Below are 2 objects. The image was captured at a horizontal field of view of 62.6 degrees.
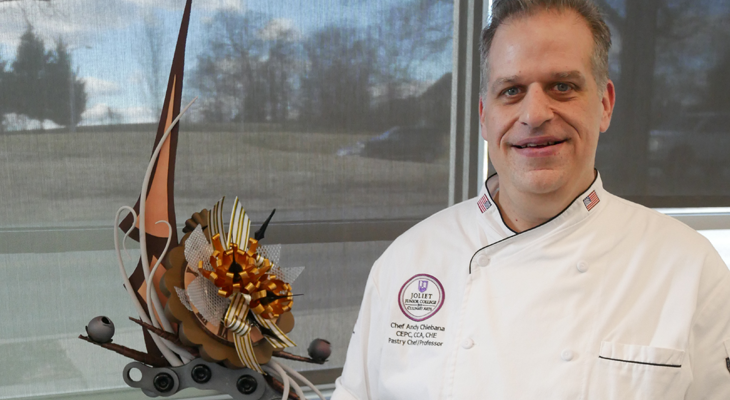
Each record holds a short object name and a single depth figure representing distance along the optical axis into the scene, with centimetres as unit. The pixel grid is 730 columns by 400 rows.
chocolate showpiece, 107
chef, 94
